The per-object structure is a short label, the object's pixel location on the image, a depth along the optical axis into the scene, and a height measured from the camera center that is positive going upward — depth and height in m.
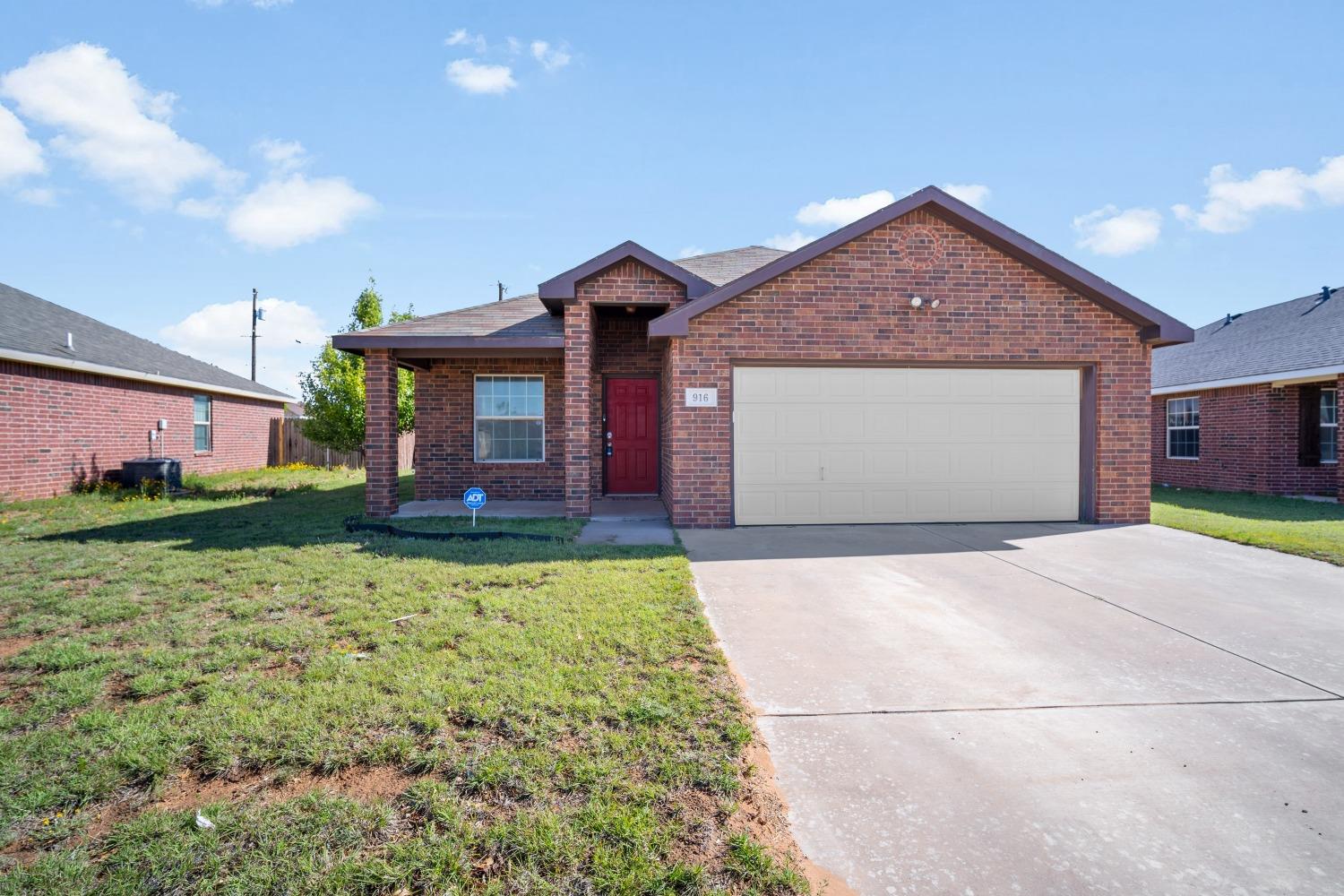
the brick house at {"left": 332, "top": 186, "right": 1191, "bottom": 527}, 8.88 +0.95
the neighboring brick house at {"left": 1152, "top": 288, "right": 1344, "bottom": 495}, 13.46 +0.78
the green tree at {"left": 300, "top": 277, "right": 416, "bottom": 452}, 17.27 +1.11
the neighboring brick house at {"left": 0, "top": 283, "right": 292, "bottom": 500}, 11.94 +0.90
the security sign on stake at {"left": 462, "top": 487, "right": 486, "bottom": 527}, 8.27 -0.75
